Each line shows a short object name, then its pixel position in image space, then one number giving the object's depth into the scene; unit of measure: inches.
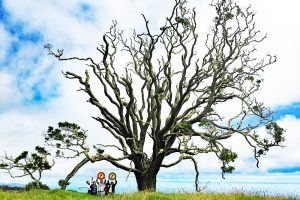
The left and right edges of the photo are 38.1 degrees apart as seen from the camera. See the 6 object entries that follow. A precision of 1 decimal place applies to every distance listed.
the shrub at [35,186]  1125.1
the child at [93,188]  1091.9
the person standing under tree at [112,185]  1101.7
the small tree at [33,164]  1135.0
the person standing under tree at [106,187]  1080.7
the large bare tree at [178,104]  1162.6
